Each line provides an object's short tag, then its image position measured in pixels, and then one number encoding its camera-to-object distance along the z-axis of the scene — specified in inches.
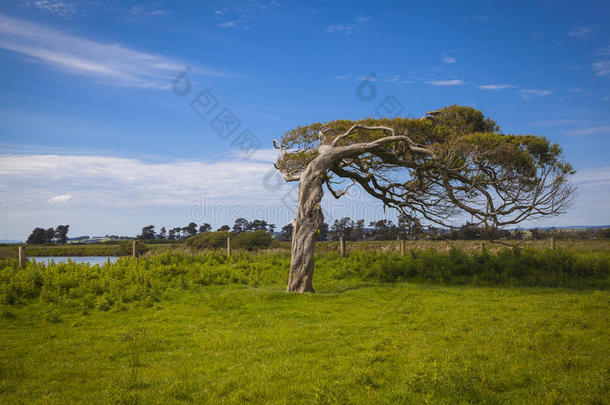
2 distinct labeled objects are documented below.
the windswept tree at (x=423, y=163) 554.6
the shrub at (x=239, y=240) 1331.3
